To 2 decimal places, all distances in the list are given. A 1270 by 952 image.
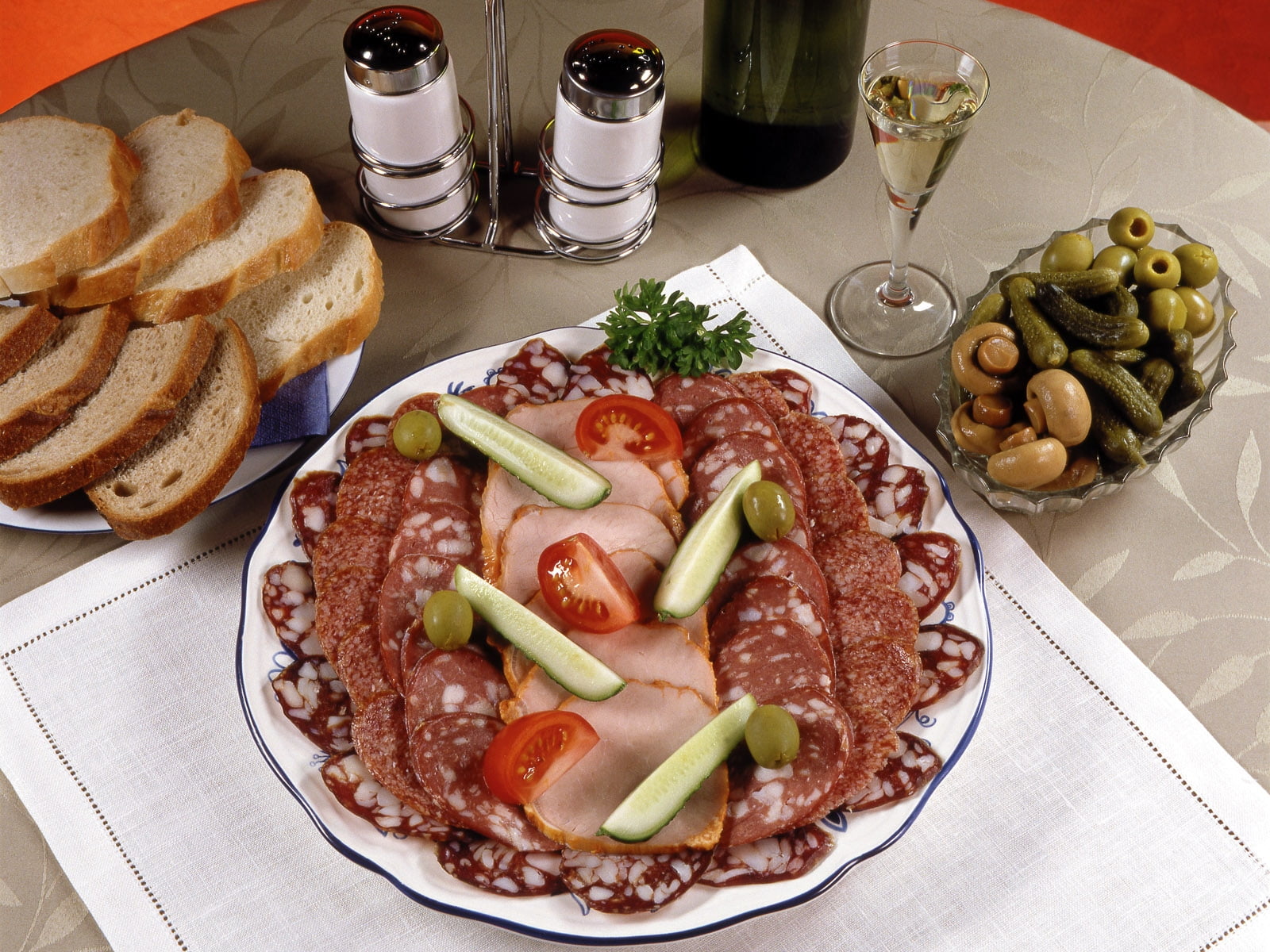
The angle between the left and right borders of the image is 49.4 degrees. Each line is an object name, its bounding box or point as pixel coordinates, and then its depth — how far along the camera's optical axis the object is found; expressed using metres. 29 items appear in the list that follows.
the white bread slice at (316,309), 0.60
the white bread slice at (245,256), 0.61
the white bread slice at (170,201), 0.61
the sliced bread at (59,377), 0.57
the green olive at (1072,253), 0.58
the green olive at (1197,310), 0.57
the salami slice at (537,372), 0.58
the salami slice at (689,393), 0.57
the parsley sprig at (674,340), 0.57
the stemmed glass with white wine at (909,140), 0.55
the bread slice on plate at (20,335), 0.58
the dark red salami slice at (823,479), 0.54
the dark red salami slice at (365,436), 0.56
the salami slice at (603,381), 0.58
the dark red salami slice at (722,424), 0.55
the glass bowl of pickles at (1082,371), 0.54
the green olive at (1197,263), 0.57
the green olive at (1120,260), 0.57
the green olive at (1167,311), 0.56
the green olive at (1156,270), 0.57
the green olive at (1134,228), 0.58
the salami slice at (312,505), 0.54
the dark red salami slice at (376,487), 0.54
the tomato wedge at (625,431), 0.54
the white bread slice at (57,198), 0.60
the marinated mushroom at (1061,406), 0.53
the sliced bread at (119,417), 0.55
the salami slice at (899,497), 0.54
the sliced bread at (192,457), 0.55
